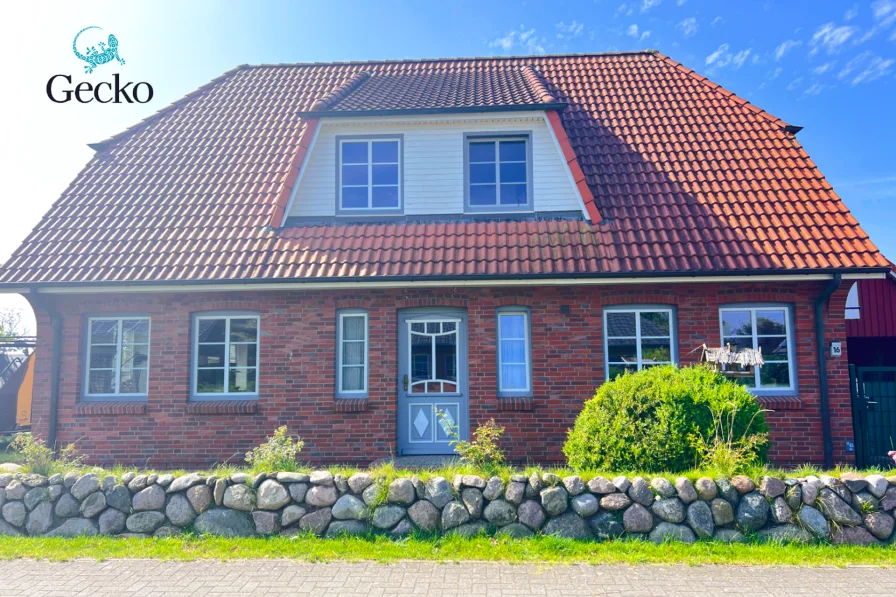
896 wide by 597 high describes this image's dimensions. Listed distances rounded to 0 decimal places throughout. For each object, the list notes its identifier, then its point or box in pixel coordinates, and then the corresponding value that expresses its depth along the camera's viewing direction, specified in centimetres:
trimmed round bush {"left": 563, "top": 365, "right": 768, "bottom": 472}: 601
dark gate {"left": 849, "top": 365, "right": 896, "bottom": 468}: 917
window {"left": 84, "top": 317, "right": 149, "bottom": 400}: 975
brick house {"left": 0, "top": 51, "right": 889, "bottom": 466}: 902
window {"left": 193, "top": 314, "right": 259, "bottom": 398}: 959
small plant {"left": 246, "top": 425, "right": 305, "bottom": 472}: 645
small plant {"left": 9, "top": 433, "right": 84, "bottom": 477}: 658
